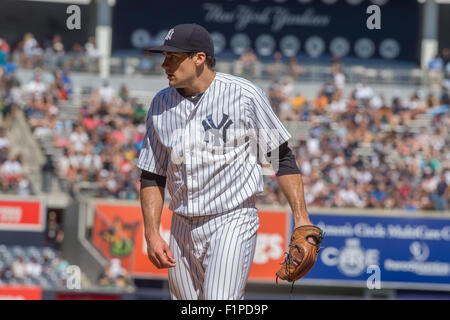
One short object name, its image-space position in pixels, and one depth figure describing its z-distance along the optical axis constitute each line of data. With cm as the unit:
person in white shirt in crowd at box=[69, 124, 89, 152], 1728
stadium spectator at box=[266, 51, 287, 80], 2125
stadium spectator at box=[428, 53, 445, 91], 2189
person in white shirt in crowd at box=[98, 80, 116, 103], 1898
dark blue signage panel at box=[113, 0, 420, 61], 2645
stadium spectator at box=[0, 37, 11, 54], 2092
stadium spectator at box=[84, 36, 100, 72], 2217
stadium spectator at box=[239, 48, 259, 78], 2133
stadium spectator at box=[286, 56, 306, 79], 2220
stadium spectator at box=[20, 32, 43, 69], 2088
